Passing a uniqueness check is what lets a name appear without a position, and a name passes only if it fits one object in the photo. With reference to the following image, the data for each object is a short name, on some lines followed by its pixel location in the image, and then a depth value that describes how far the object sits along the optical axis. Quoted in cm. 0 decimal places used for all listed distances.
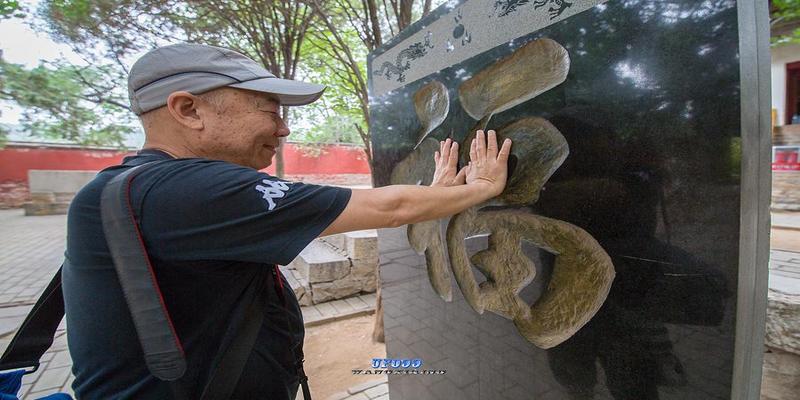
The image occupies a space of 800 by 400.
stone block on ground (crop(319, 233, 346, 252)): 521
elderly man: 87
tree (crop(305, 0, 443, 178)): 323
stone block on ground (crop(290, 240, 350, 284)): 462
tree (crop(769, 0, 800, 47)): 393
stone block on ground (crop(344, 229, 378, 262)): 477
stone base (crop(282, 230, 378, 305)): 463
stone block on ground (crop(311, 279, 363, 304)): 466
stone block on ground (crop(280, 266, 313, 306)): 453
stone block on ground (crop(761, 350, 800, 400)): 144
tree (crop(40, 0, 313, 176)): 434
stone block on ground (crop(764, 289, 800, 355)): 140
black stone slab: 87
